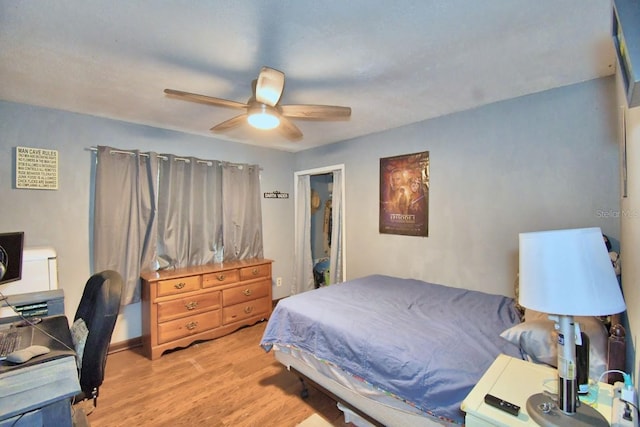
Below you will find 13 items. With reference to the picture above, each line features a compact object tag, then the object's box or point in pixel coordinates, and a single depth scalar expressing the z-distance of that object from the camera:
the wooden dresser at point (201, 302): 2.84
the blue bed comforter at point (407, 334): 1.42
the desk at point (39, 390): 0.95
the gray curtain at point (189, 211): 3.23
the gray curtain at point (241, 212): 3.67
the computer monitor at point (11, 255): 1.76
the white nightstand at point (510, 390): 1.03
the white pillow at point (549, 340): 1.25
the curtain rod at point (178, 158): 2.88
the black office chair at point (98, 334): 1.54
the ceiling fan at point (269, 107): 1.67
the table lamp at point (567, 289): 0.90
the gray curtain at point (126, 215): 2.81
